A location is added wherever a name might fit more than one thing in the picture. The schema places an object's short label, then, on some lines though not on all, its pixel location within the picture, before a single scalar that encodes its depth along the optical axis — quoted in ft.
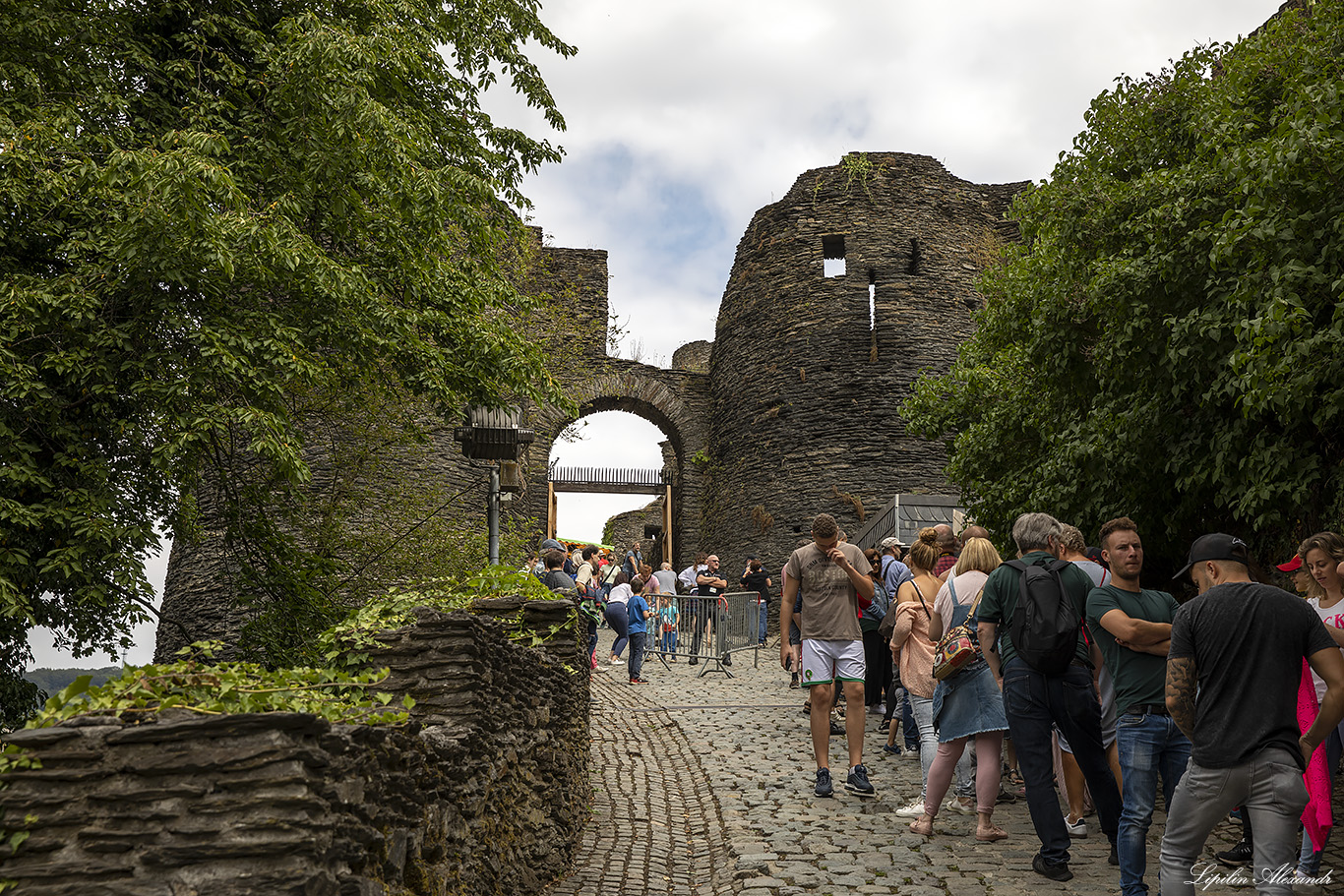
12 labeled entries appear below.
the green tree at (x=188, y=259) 24.32
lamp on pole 32.96
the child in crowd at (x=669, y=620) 53.83
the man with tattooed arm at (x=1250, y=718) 11.75
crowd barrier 50.96
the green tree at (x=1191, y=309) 19.97
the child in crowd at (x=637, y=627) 44.45
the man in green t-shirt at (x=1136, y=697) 14.53
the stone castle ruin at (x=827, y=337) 79.10
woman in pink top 21.09
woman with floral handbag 18.69
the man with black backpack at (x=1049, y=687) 16.62
